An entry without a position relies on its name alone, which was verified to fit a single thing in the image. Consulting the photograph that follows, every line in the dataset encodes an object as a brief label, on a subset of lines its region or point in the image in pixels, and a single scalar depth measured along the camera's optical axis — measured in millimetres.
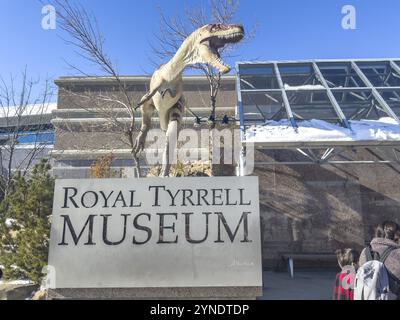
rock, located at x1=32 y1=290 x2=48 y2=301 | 5609
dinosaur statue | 4758
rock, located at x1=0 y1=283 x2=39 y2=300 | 6020
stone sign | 4031
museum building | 8938
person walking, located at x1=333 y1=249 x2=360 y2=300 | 4160
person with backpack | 3526
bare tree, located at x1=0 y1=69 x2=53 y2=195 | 19062
